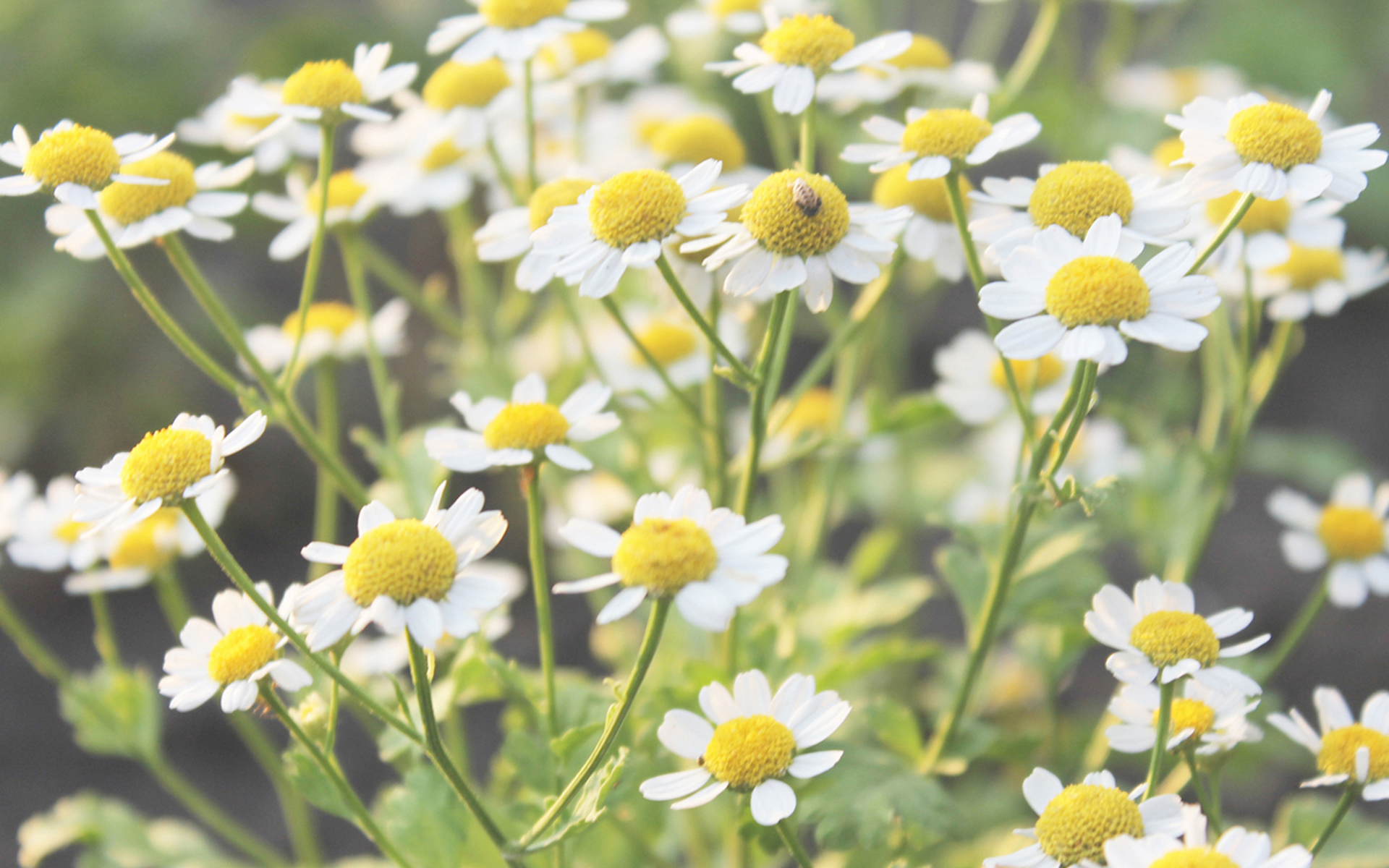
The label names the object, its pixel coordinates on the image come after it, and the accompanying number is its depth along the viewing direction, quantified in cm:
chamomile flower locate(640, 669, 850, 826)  30
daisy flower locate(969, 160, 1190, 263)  31
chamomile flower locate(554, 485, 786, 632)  29
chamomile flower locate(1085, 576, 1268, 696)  30
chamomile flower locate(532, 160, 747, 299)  30
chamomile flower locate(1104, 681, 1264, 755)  31
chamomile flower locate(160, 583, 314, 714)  30
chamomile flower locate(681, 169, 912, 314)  31
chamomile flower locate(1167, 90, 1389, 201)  31
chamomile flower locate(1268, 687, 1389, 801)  31
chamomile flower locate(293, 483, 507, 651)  29
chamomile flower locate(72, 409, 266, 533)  30
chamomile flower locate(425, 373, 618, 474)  31
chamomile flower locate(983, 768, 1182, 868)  29
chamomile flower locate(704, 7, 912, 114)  33
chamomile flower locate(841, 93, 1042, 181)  32
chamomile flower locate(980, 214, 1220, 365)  30
